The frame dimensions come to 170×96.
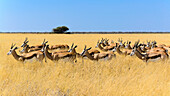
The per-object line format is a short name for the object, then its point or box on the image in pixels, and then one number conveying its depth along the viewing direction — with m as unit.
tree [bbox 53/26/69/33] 126.99
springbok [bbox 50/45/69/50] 31.47
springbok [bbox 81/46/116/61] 18.56
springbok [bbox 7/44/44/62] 17.55
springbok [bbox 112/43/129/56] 22.84
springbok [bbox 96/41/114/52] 28.45
